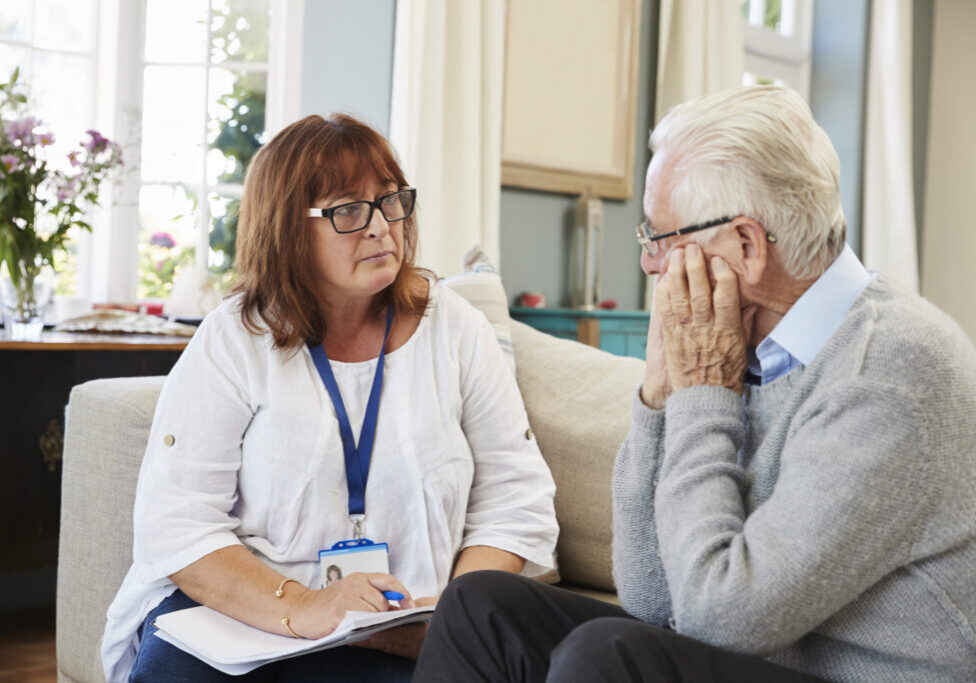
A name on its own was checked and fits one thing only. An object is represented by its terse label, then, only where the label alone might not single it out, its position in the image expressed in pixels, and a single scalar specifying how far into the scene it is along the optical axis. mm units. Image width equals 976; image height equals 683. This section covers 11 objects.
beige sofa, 1722
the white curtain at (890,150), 5531
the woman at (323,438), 1502
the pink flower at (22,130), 2547
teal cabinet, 3916
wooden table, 2604
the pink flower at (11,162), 2516
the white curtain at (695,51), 4613
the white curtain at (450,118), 3535
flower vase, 2584
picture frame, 4109
